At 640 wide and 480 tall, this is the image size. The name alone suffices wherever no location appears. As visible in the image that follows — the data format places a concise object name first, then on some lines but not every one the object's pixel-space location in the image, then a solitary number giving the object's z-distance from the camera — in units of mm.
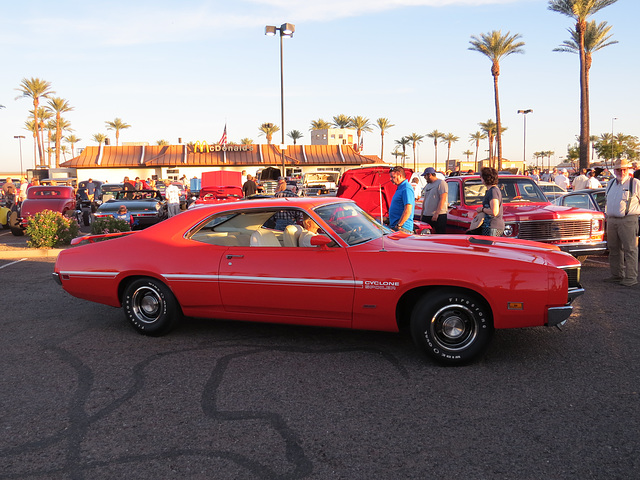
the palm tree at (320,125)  83625
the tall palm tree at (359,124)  82812
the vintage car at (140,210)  16297
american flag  47938
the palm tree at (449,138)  105244
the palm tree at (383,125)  87938
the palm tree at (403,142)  101625
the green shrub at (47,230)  12555
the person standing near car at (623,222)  7883
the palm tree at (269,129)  78688
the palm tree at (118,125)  81000
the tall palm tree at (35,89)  57750
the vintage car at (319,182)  24470
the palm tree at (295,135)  85312
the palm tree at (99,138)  88312
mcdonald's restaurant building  57469
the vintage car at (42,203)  16781
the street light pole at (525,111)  64688
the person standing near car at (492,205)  7445
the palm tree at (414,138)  100675
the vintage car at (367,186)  13344
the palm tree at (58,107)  63625
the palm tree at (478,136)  101625
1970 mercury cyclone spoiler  4492
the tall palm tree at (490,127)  80444
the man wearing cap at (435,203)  9367
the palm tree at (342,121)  82188
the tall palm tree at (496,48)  40375
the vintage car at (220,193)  18531
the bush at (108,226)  12281
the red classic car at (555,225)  8914
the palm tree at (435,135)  102812
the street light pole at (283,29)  21050
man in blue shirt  7609
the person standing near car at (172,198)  17672
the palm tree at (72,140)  95875
